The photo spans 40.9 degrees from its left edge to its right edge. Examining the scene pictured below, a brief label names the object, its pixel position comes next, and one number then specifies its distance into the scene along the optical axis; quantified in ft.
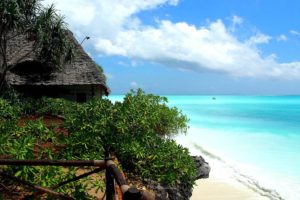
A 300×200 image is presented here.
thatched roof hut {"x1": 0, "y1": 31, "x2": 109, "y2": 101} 63.82
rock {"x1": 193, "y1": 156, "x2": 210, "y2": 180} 41.61
